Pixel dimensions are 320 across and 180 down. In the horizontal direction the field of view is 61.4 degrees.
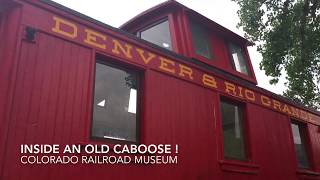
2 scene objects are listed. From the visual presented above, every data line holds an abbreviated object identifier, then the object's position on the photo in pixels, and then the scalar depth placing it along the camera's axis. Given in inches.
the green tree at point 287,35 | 376.6
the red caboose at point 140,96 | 130.5
